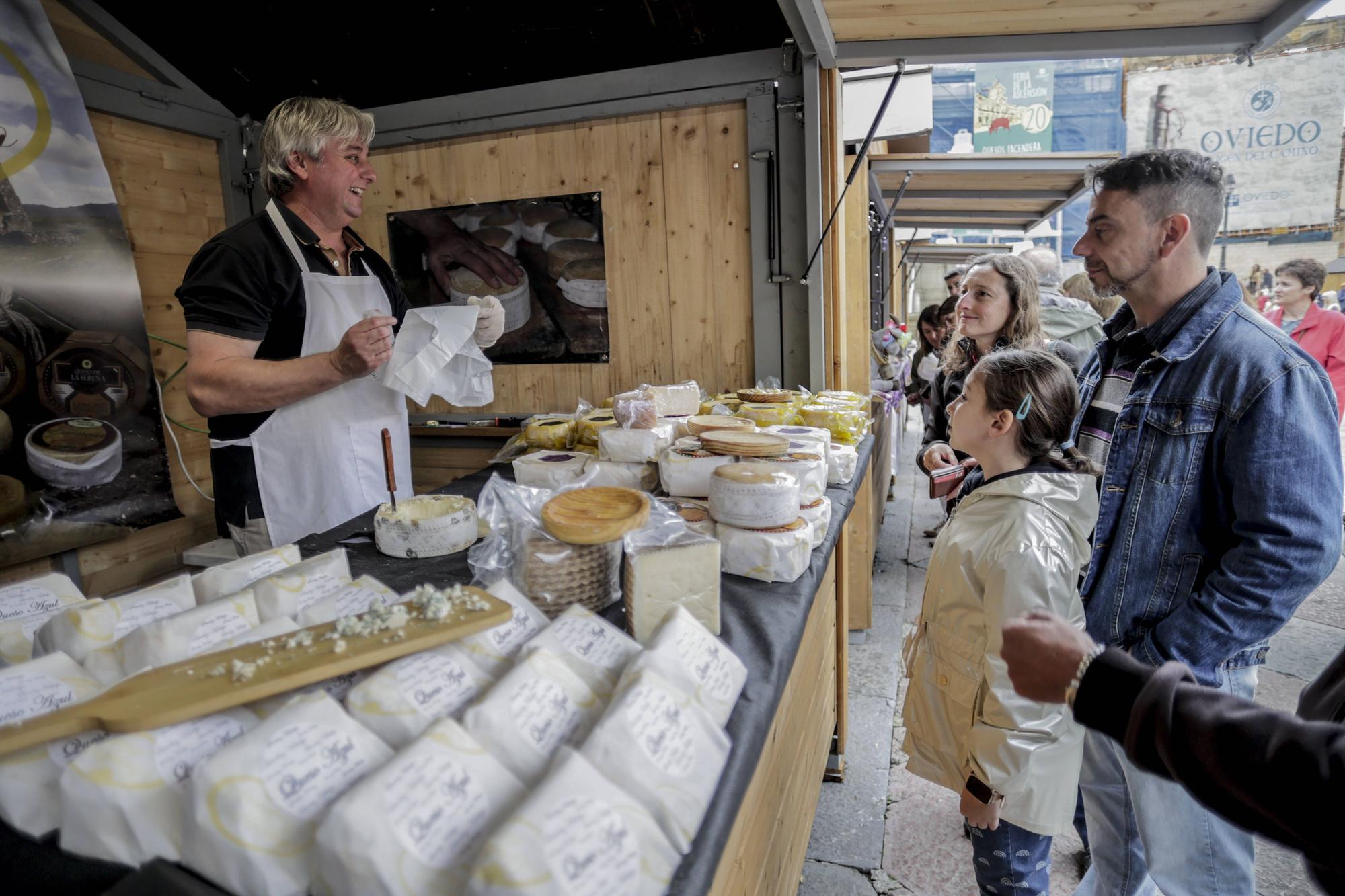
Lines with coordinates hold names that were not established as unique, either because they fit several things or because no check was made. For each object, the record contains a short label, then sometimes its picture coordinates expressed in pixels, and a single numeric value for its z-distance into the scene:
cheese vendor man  1.96
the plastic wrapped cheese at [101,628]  0.87
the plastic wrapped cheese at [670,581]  1.10
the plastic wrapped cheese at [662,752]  0.68
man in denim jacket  1.43
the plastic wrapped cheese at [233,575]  1.08
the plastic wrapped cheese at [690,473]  1.71
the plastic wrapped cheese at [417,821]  0.55
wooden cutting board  0.67
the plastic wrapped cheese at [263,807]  0.58
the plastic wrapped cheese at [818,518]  1.58
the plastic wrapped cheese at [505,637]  0.86
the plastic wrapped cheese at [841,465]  2.10
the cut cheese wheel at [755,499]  1.40
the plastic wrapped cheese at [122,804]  0.61
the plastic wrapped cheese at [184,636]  0.84
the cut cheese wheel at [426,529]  1.50
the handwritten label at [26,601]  1.04
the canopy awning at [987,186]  4.68
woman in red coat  5.11
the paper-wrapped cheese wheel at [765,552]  1.38
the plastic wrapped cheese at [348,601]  0.95
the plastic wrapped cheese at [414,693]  0.71
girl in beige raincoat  1.56
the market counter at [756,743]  0.63
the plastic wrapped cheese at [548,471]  1.88
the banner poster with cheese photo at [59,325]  2.76
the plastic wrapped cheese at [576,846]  0.54
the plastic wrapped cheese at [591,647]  0.85
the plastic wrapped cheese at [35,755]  0.66
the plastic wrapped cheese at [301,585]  1.01
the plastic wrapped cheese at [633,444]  1.89
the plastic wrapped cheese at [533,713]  0.69
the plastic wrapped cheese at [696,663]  0.86
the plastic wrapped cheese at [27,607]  0.93
